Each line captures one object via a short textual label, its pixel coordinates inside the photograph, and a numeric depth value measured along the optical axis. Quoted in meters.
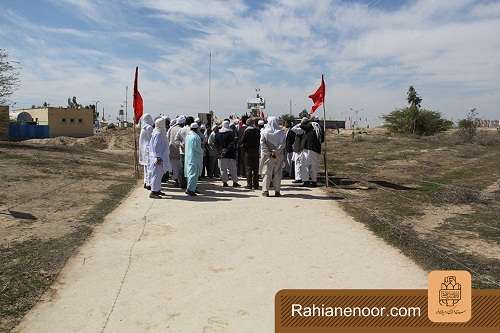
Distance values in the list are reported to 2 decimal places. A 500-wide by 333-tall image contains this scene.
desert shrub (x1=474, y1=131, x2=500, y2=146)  30.25
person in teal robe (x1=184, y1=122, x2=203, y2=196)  9.88
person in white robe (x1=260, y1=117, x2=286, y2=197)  10.05
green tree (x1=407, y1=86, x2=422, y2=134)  39.38
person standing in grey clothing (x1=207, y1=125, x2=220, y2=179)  13.07
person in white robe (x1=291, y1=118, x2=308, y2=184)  11.66
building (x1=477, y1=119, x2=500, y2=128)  65.05
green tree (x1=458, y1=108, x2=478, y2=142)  31.80
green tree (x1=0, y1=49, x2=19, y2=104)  25.94
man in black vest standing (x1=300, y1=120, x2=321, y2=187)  11.46
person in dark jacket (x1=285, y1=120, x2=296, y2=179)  12.17
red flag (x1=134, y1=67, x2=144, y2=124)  12.64
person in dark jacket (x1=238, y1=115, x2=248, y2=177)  12.56
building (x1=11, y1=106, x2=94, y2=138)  47.69
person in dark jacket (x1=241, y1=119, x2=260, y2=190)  10.83
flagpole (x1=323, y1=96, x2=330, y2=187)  11.09
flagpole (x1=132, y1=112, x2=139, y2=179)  12.39
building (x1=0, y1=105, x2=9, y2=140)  34.75
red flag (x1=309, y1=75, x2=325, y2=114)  11.68
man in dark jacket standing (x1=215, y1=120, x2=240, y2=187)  11.49
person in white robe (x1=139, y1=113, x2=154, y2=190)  10.84
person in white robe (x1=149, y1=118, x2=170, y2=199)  9.55
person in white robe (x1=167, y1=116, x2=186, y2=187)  11.13
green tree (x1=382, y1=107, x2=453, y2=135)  39.44
